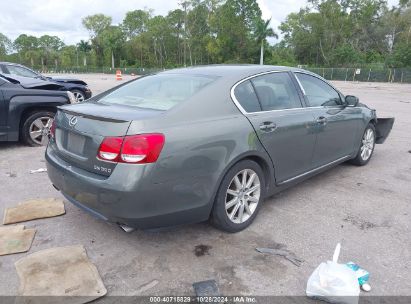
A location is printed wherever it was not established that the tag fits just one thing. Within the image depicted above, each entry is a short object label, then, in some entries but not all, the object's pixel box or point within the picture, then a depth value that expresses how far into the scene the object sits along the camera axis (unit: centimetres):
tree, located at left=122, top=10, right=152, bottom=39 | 10569
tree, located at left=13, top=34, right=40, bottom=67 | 12406
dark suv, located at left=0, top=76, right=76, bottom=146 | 617
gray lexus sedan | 284
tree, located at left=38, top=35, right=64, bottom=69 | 11583
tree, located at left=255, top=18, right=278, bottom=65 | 7169
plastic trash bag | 253
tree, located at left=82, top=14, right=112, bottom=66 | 10956
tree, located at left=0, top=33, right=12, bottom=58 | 12171
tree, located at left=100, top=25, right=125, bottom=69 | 9975
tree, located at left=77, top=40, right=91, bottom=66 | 10958
